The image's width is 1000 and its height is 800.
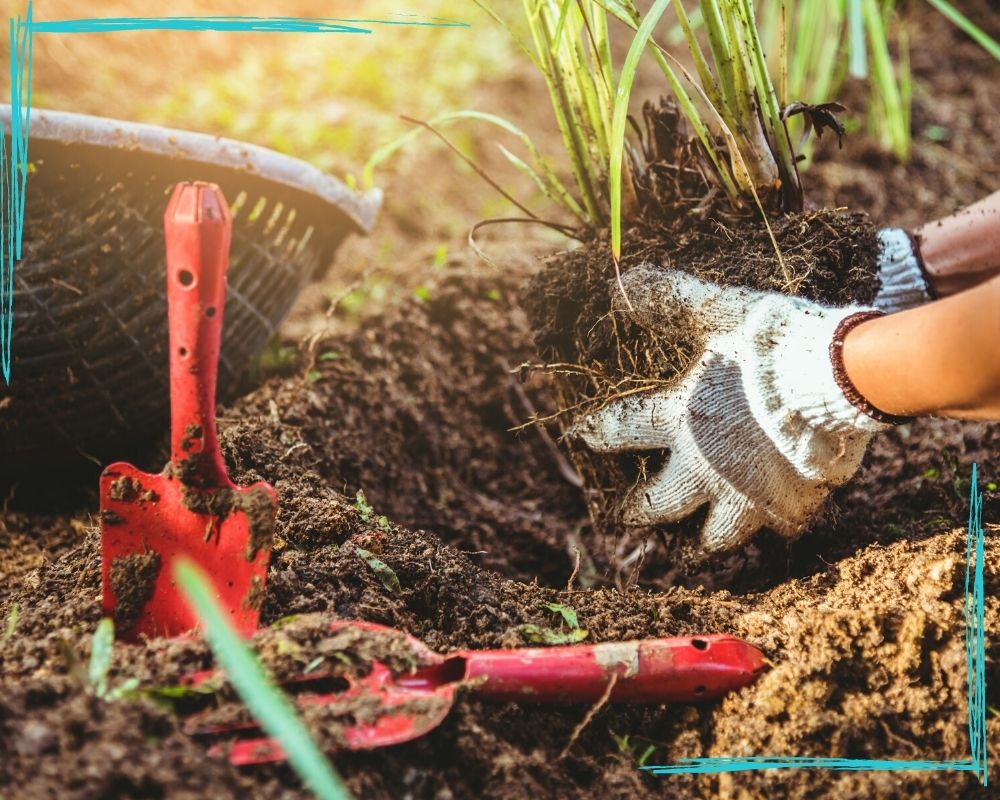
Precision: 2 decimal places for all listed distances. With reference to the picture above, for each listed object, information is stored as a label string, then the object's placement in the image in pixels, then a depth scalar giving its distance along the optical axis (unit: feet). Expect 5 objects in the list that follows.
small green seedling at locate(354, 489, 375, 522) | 4.04
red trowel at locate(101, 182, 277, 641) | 3.10
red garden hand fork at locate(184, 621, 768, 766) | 2.69
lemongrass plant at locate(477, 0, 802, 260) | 3.99
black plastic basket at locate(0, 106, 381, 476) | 4.04
